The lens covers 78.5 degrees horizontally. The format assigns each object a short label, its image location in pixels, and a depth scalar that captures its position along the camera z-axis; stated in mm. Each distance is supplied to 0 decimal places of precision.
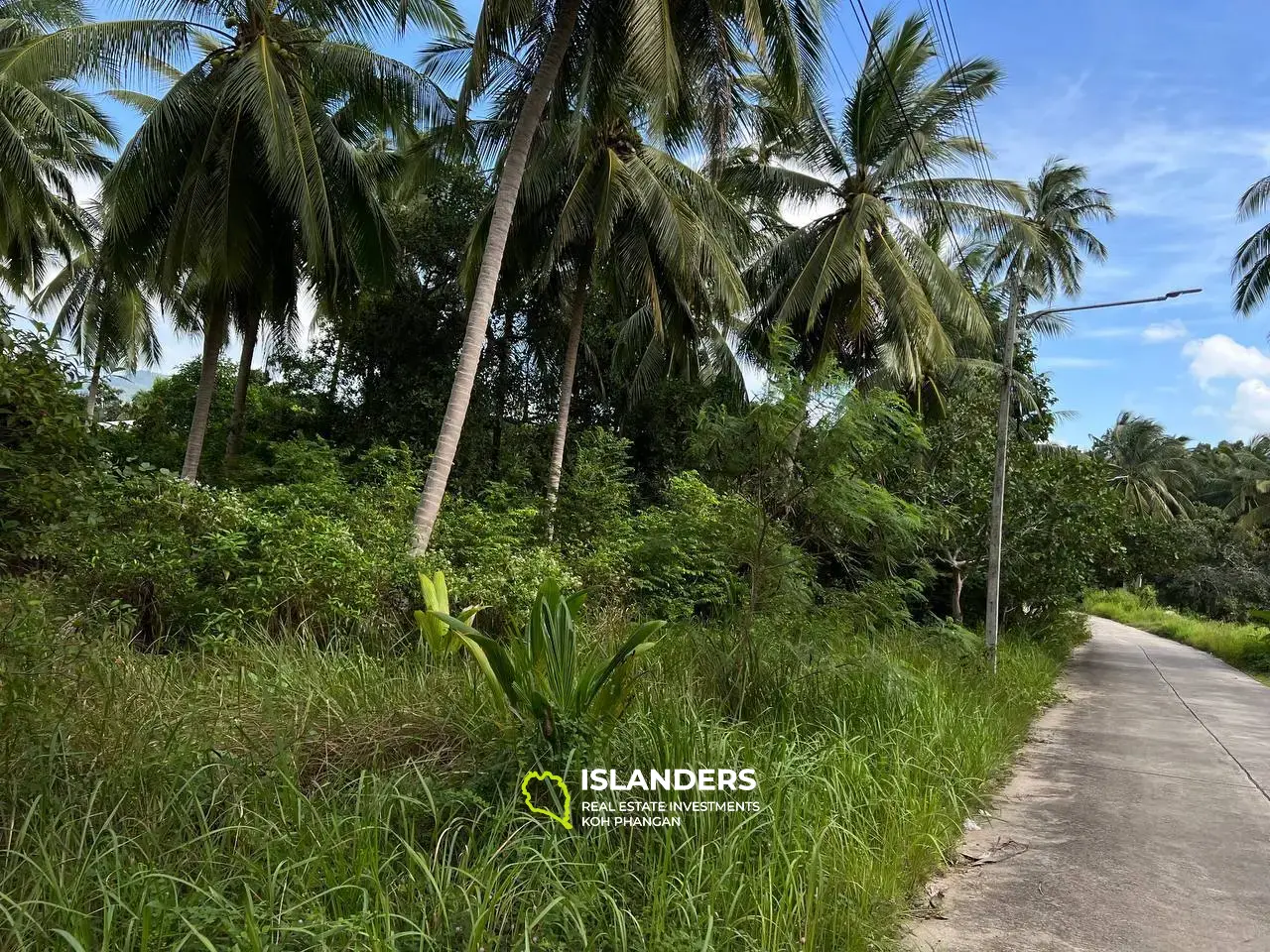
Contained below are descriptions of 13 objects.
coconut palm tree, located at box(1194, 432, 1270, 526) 35438
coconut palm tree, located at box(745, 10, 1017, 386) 14750
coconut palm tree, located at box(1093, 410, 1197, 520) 39844
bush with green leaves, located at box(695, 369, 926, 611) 5543
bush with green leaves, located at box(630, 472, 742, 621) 10117
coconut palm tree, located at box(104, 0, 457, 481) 10562
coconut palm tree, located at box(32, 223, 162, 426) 17252
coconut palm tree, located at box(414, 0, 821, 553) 8367
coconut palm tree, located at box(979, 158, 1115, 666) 10039
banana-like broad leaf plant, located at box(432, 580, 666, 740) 3564
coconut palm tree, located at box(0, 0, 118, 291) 12559
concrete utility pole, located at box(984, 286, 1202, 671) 9906
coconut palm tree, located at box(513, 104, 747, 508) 12688
